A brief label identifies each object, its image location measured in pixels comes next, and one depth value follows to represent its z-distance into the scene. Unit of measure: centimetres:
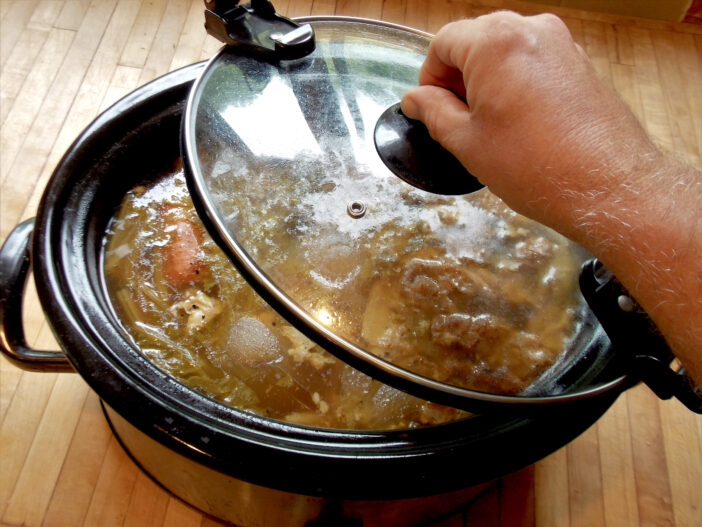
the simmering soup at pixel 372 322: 40
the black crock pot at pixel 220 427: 38
